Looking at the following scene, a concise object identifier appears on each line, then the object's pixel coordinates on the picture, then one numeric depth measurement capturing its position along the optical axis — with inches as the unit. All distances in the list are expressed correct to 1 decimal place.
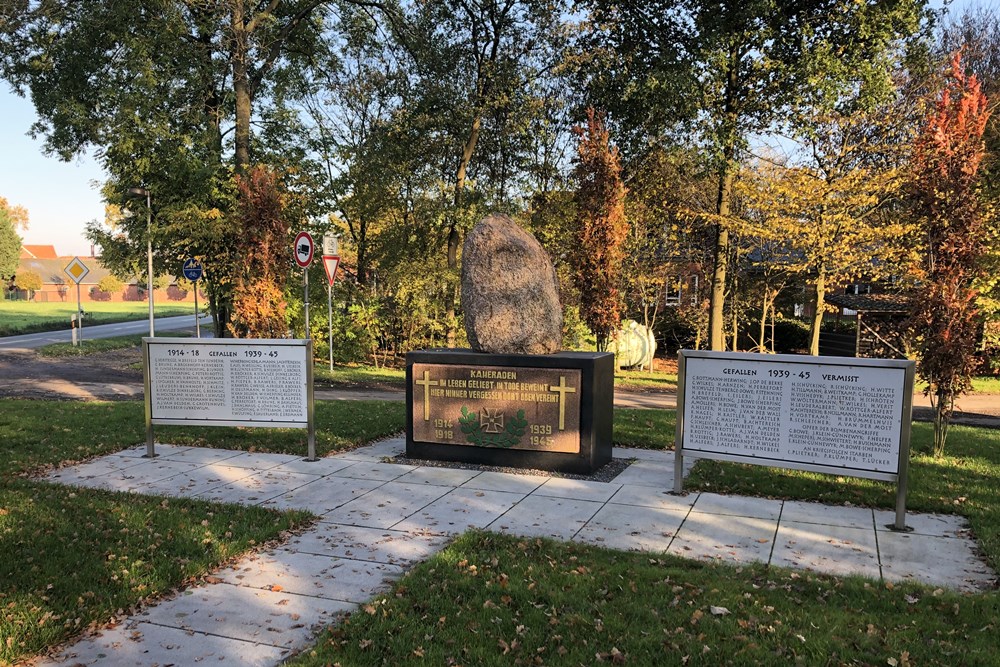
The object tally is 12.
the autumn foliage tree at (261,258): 411.2
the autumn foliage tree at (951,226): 323.3
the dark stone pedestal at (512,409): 303.7
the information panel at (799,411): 237.6
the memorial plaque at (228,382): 319.3
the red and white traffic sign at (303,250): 606.3
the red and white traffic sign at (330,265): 698.2
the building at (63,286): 3363.7
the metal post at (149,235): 695.1
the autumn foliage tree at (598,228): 574.6
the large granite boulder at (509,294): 319.9
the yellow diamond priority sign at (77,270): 1024.7
